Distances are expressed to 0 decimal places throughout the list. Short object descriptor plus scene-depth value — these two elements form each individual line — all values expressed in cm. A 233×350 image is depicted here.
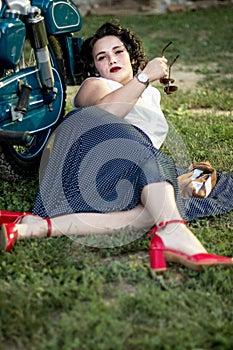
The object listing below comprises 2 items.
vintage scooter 302
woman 271
